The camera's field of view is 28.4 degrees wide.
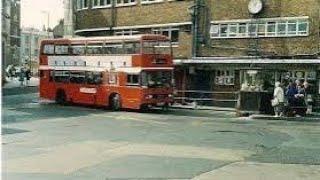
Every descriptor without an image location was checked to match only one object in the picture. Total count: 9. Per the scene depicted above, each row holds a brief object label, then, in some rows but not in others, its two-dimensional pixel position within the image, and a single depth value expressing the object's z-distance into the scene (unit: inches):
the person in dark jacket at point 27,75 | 2445.9
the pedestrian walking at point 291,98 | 1128.2
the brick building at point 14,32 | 3814.2
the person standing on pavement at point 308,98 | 1196.5
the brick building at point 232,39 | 1293.1
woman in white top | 1088.8
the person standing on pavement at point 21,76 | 2310.0
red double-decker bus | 1194.0
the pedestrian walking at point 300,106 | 1133.1
